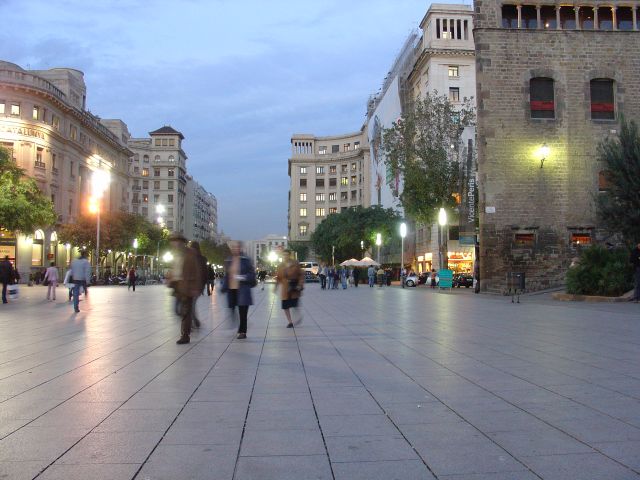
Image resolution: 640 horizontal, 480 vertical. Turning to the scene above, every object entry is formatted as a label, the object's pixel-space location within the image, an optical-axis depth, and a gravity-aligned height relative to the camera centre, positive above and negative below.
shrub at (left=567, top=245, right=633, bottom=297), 20.77 +0.19
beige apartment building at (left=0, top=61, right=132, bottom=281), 53.59 +13.15
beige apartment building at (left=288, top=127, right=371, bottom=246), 129.00 +22.04
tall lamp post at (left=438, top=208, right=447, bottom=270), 36.18 +3.68
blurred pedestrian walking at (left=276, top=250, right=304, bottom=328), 12.55 -0.07
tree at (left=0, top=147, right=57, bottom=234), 37.22 +4.91
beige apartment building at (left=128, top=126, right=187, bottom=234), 118.56 +20.42
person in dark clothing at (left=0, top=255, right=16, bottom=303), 21.91 +0.18
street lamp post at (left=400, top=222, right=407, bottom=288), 42.51 +3.44
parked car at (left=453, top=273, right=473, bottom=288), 41.44 -0.13
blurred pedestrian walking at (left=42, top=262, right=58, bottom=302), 25.22 +0.08
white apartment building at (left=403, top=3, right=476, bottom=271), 58.28 +21.43
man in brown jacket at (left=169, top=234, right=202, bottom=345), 10.05 -0.13
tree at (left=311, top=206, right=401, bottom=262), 70.69 +6.10
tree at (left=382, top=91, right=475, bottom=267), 38.66 +8.21
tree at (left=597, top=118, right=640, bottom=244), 22.19 +3.28
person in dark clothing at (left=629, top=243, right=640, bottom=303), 18.20 +0.41
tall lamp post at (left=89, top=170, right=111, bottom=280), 44.38 +6.87
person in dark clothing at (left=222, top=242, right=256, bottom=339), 10.92 -0.04
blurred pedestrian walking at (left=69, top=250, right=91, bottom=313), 17.22 +0.17
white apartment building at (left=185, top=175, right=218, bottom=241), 136.50 +16.45
